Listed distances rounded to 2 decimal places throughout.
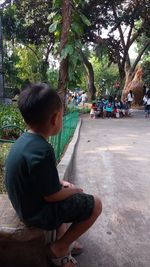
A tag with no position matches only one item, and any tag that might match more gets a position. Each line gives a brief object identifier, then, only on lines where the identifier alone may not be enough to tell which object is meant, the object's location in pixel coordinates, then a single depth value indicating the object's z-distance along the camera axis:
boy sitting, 1.33
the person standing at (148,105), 11.54
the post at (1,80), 9.03
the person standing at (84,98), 16.32
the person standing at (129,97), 12.47
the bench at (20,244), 1.42
